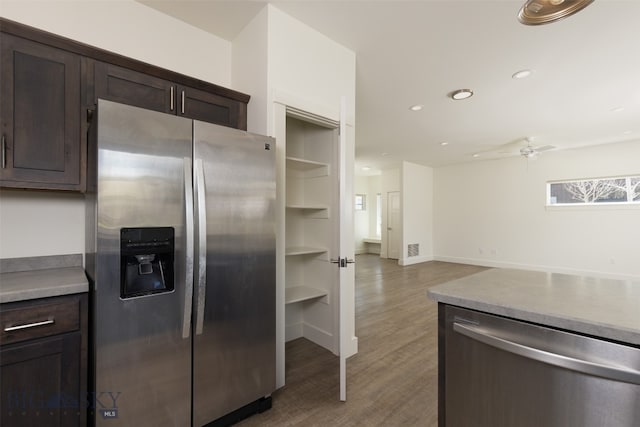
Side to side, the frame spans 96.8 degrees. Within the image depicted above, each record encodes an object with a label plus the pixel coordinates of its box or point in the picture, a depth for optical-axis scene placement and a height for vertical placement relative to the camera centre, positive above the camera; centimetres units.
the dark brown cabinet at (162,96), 168 +78
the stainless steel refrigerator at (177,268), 130 -28
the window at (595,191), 551 +48
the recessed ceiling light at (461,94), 336 +145
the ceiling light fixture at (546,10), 111 +84
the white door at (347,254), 192 -29
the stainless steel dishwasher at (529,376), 84 -55
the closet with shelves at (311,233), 264 -19
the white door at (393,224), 833 -29
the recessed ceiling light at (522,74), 291 +146
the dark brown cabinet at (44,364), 119 -66
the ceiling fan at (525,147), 519 +140
